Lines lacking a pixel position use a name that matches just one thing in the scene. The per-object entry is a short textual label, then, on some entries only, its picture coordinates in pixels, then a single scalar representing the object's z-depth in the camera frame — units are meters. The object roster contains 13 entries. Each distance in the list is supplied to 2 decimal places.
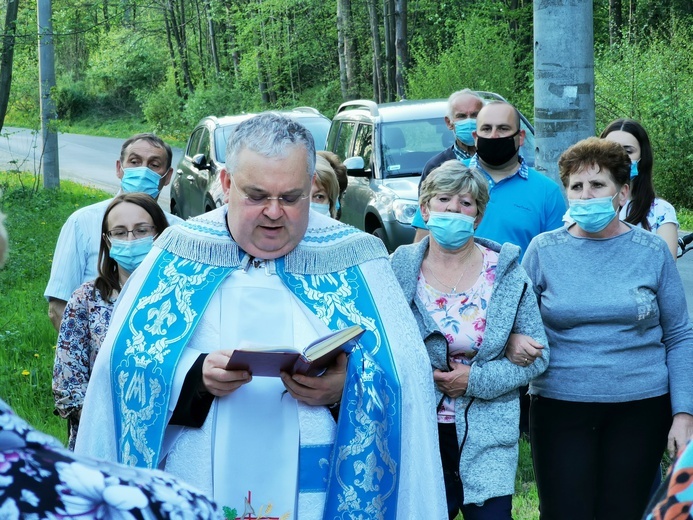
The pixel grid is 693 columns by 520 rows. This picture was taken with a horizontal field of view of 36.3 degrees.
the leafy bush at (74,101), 52.56
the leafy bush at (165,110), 44.00
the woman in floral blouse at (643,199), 5.42
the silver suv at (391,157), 10.27
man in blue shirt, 5.54
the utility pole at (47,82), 17.66
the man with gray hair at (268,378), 3.62
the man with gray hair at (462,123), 6.51
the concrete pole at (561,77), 6.57
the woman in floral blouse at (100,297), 4.75
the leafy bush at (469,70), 23.16
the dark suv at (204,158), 14.17
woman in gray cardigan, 4.34
